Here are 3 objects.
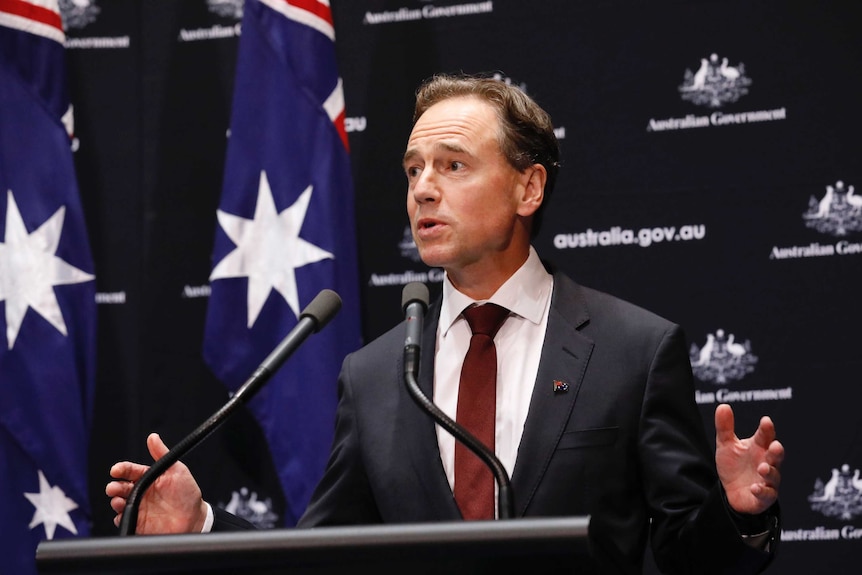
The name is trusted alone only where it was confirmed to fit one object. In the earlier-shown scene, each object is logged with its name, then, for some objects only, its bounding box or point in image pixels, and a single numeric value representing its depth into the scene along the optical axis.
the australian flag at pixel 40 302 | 7.45
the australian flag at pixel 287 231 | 7.36
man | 3.98
